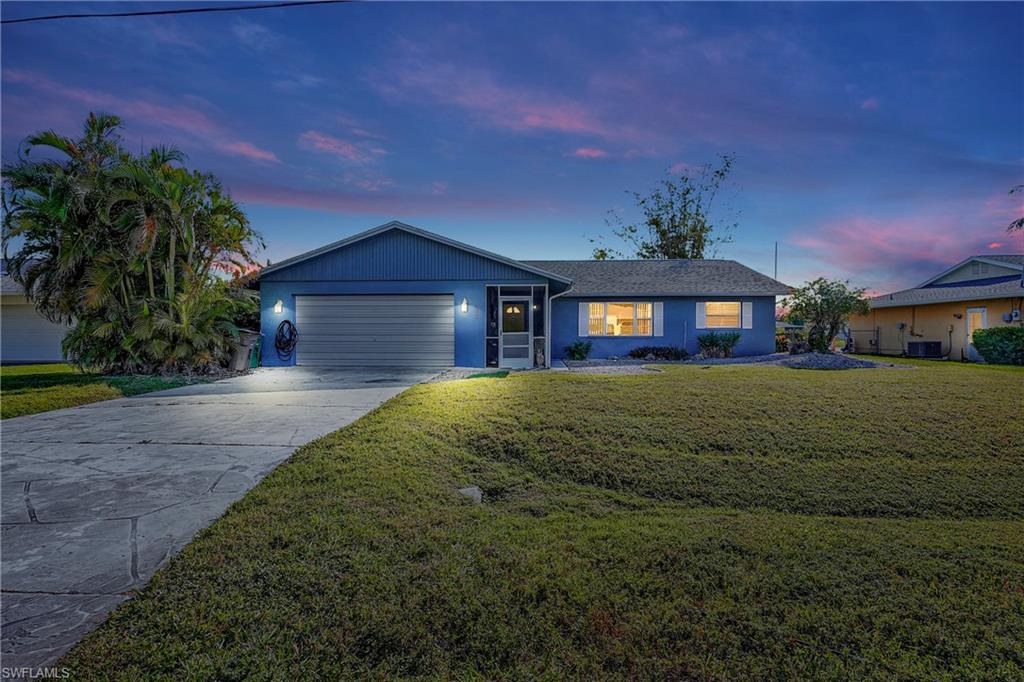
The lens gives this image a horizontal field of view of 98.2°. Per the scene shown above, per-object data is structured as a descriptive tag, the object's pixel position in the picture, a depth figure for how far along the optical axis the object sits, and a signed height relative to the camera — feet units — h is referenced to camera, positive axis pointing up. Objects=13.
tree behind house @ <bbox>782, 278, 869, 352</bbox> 51.90 +3.54
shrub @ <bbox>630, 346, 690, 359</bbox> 51.44 -1.91
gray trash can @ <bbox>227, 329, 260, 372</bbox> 36.96 -1.15
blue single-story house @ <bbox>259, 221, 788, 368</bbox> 41.81 +3.30
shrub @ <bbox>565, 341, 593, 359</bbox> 51.70 -1.55
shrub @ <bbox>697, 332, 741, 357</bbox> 51.60 -0.87
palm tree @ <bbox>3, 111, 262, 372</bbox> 30.27 +6.65
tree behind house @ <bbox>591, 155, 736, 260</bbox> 98.22 +27.01
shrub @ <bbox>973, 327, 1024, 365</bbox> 45.62 -0.93
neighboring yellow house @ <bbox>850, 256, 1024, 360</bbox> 52.08 +3.14
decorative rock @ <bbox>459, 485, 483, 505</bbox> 12.66 -4.60
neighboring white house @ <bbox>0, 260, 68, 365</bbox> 49.42 +0.29
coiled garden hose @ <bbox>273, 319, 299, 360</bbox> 42.32 -0.27
